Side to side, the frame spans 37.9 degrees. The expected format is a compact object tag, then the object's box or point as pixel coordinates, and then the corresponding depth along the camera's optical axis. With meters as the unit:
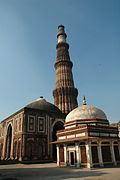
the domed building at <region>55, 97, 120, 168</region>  19.17
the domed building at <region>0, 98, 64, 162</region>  30.18
